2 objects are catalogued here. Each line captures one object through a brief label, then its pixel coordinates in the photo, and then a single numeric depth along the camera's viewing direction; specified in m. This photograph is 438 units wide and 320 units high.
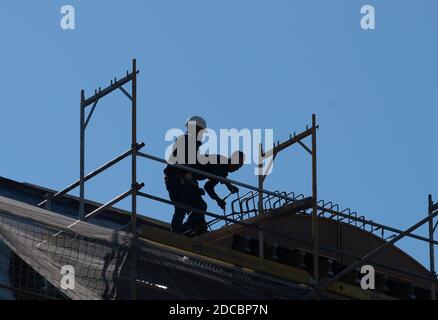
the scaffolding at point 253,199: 26.94
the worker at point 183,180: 29.08
